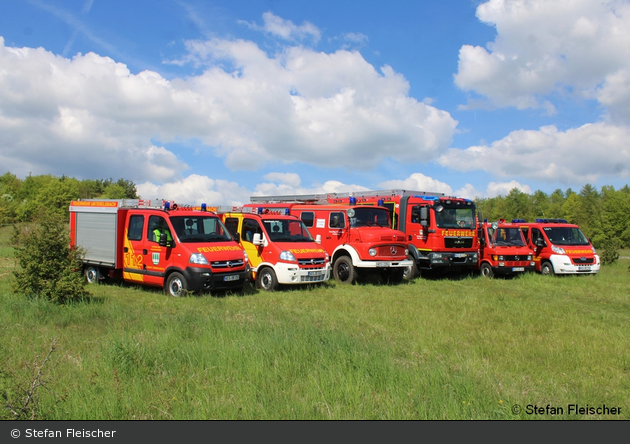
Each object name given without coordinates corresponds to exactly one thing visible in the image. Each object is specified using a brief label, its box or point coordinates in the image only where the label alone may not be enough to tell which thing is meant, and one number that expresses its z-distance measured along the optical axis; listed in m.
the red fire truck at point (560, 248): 16.73
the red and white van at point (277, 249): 12.16
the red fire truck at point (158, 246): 10.88
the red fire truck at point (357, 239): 13.64
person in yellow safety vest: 11.35
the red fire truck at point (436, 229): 15.05
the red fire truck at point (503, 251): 16.17
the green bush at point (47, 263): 8.94
